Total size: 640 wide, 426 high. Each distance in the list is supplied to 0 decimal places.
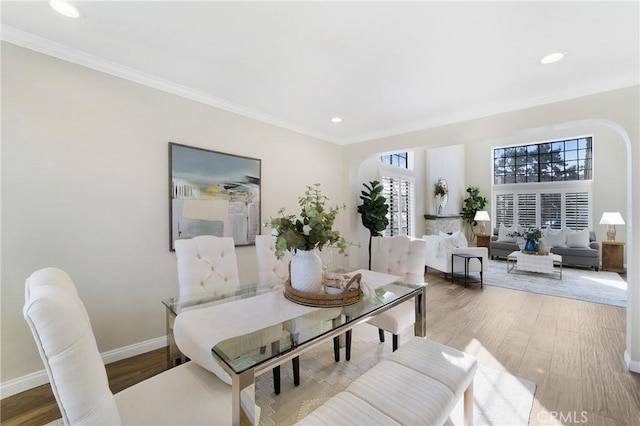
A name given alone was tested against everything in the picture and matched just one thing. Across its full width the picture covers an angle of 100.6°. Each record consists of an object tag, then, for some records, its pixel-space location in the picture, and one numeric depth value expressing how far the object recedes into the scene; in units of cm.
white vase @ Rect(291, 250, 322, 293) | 171
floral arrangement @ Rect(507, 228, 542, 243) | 571
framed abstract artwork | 259
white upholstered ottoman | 109
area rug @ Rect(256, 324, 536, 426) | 176
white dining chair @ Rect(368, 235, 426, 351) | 225
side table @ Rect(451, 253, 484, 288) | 495
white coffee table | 539
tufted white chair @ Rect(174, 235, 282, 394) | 200
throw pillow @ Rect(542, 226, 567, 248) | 655
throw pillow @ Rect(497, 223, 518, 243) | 739
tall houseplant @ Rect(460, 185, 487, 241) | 841
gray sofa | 596
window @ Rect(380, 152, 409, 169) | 580
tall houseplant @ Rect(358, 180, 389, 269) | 451
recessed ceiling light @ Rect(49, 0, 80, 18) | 157
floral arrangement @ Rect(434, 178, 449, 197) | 750
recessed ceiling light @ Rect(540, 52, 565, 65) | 201
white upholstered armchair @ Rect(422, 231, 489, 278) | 510
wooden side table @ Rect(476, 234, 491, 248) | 793
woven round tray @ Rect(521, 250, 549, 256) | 560
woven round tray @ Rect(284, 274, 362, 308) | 164
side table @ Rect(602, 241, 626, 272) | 588
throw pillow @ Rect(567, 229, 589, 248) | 621
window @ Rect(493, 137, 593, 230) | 714
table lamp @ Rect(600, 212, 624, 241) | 566
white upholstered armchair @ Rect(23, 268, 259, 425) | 81
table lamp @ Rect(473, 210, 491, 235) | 805
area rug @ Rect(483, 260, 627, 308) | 424
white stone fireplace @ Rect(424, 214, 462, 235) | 727
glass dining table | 107
